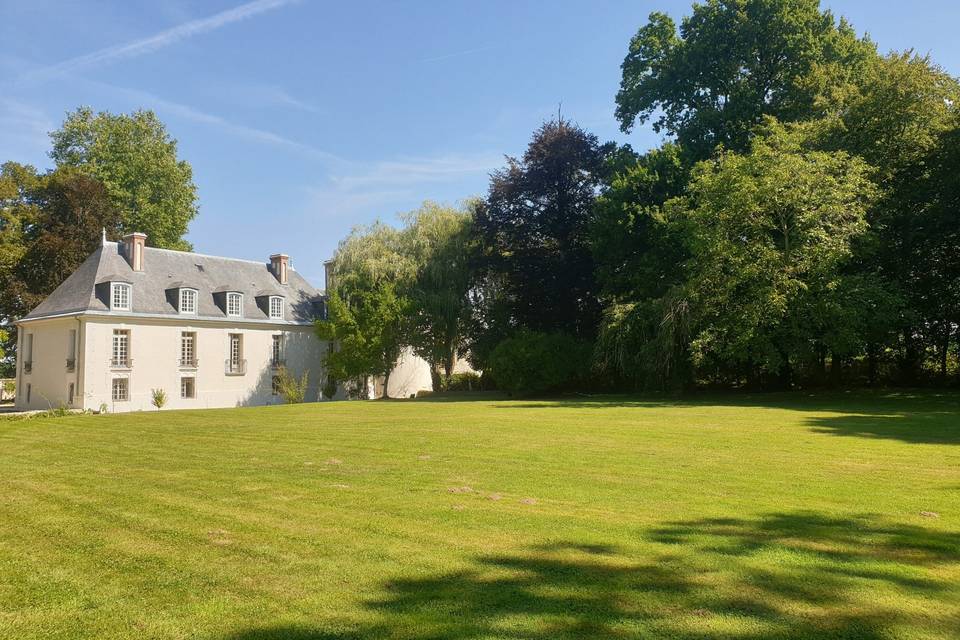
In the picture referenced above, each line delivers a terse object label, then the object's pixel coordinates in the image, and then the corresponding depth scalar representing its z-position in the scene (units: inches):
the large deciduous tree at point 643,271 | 1061.1
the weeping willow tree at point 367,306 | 1393.9
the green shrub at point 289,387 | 1285.7
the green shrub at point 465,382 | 1679.4
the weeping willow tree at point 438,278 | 1443.2
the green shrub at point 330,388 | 1523.1
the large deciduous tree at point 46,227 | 1456.7
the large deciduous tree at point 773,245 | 944.3
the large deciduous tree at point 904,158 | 1001.5
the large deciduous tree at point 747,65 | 1211.9
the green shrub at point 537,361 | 1259.8
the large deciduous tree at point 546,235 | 1376.7
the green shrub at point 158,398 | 1241.4
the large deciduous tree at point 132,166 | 1768.0
